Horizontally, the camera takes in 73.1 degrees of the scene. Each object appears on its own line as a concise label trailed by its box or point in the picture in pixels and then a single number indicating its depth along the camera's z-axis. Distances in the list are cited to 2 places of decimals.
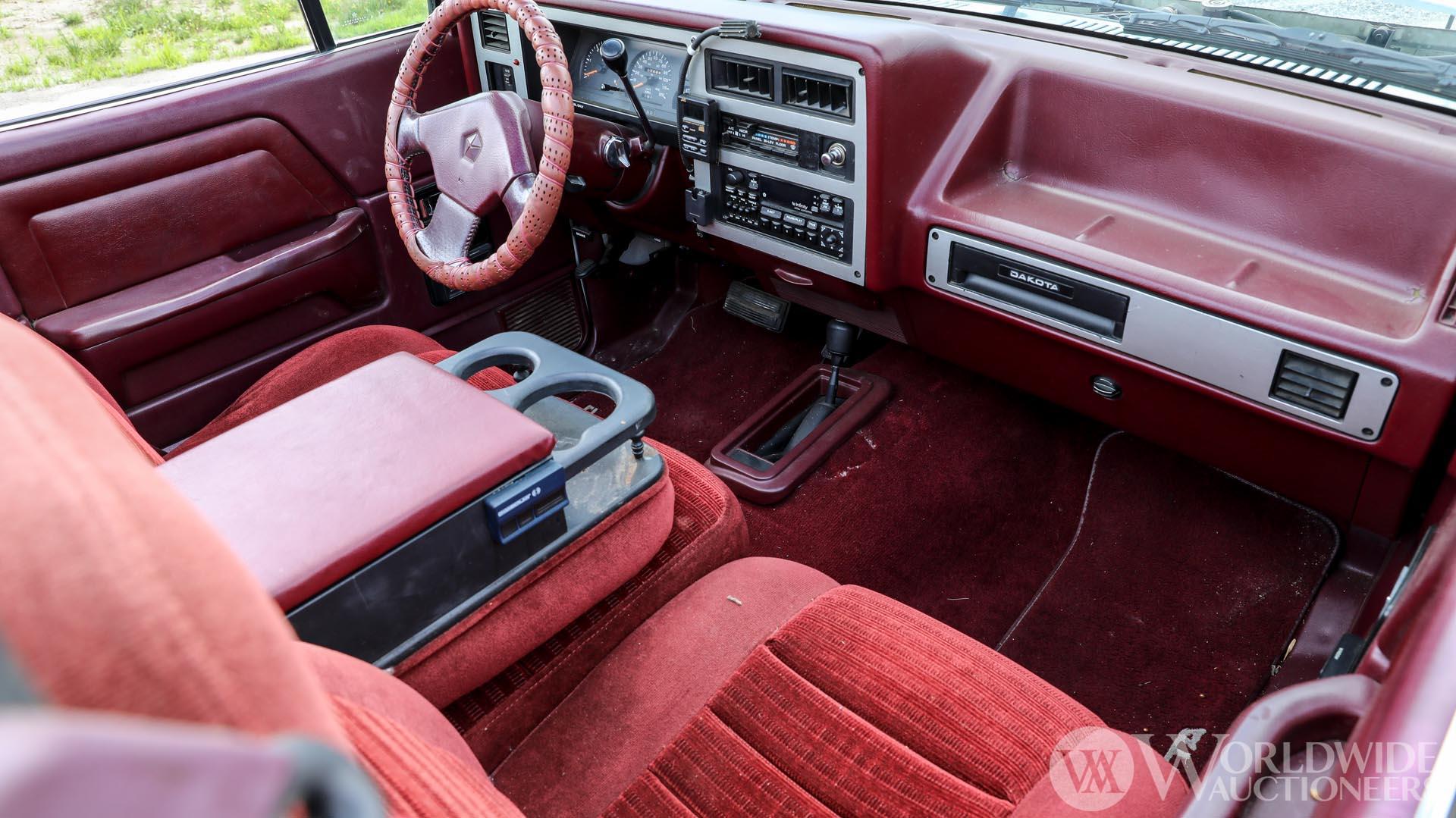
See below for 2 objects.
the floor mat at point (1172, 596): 1.75
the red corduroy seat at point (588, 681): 0.33
